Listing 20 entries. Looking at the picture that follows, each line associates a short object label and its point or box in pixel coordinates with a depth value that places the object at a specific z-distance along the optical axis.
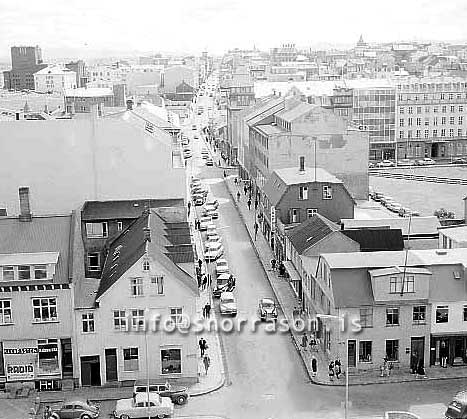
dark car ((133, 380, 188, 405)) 36.91
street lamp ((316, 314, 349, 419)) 33.47
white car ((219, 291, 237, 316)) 48.81
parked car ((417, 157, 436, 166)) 108.69
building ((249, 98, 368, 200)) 76.94
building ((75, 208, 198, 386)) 38.97
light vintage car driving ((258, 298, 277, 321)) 47.66
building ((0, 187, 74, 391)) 38.41
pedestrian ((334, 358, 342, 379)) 39.28
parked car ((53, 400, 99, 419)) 34.88
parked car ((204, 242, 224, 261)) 60.20
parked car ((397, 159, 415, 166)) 108.50
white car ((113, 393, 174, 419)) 34.97
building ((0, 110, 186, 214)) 53.16
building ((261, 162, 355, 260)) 59.66
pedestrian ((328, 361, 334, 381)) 38.92
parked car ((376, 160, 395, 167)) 107.56
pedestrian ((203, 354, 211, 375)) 40.79
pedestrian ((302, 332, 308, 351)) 42.96
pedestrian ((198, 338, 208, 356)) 42.30
